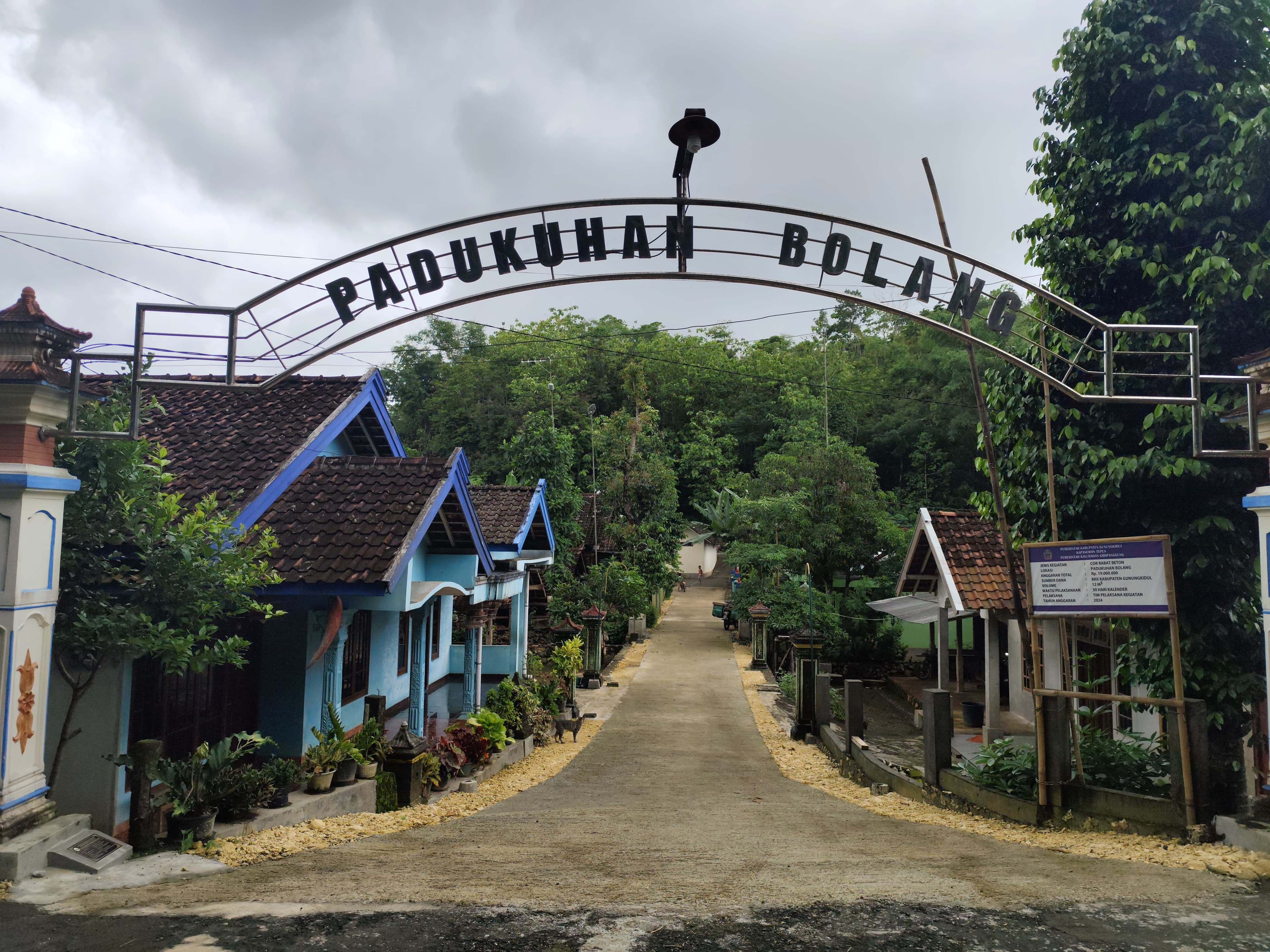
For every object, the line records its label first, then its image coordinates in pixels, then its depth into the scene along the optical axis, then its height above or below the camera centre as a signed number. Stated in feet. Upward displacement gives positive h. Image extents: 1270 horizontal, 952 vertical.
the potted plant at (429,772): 34.55 -8.31
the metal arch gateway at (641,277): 21.79 +7.27
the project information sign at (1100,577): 23.70 -0.32
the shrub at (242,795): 23.38 -6.22
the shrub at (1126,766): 25.98 -5.97
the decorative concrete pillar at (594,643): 78.12 -6.98
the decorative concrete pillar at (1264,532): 20.36 +0.79
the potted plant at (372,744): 32.30 -6.70
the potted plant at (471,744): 41.16 -8.41
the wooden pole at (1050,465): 25.99 +3.02
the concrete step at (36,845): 18.21 -6.06
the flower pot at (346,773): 29.96 -7.10
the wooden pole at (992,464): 28.71 +3.33
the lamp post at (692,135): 21.44 +10.45
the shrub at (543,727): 51.03 -9.52
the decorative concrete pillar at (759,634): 88.02 -7.01
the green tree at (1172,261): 26.50 +9.75
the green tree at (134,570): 22.13 -0.19
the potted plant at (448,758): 38.32 -8.50
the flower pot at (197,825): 22.09 -6.52
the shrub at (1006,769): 27.86 -6.60
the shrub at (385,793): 31.86 -8.31
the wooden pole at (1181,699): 22.43 -3.43
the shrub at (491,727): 42.68 -7.96
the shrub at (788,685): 71.77 -9.97
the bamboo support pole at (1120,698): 22.81 -3.53
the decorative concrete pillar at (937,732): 31.86 -5.99
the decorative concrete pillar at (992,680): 49.14 -6.51
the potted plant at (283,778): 26.17 -6.73
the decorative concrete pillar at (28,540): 19.15 +0.49
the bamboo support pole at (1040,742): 25.77 -5.14
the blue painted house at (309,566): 27.20 -0.10
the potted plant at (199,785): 22.11 -5.67
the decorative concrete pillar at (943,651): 49.62 -4.87
